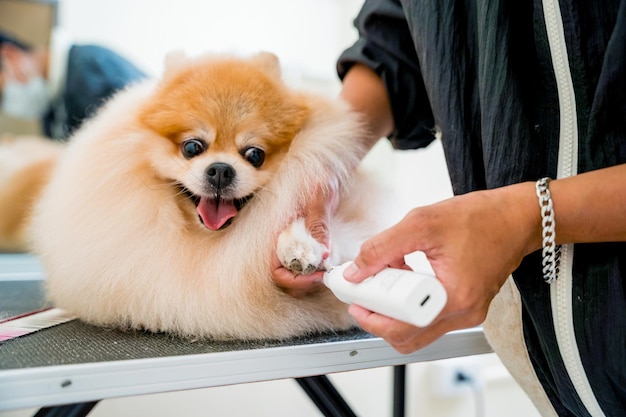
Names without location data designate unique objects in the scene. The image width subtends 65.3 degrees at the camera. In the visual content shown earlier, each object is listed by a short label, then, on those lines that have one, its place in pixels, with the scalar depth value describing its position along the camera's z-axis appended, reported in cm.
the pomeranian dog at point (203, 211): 63
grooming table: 42
